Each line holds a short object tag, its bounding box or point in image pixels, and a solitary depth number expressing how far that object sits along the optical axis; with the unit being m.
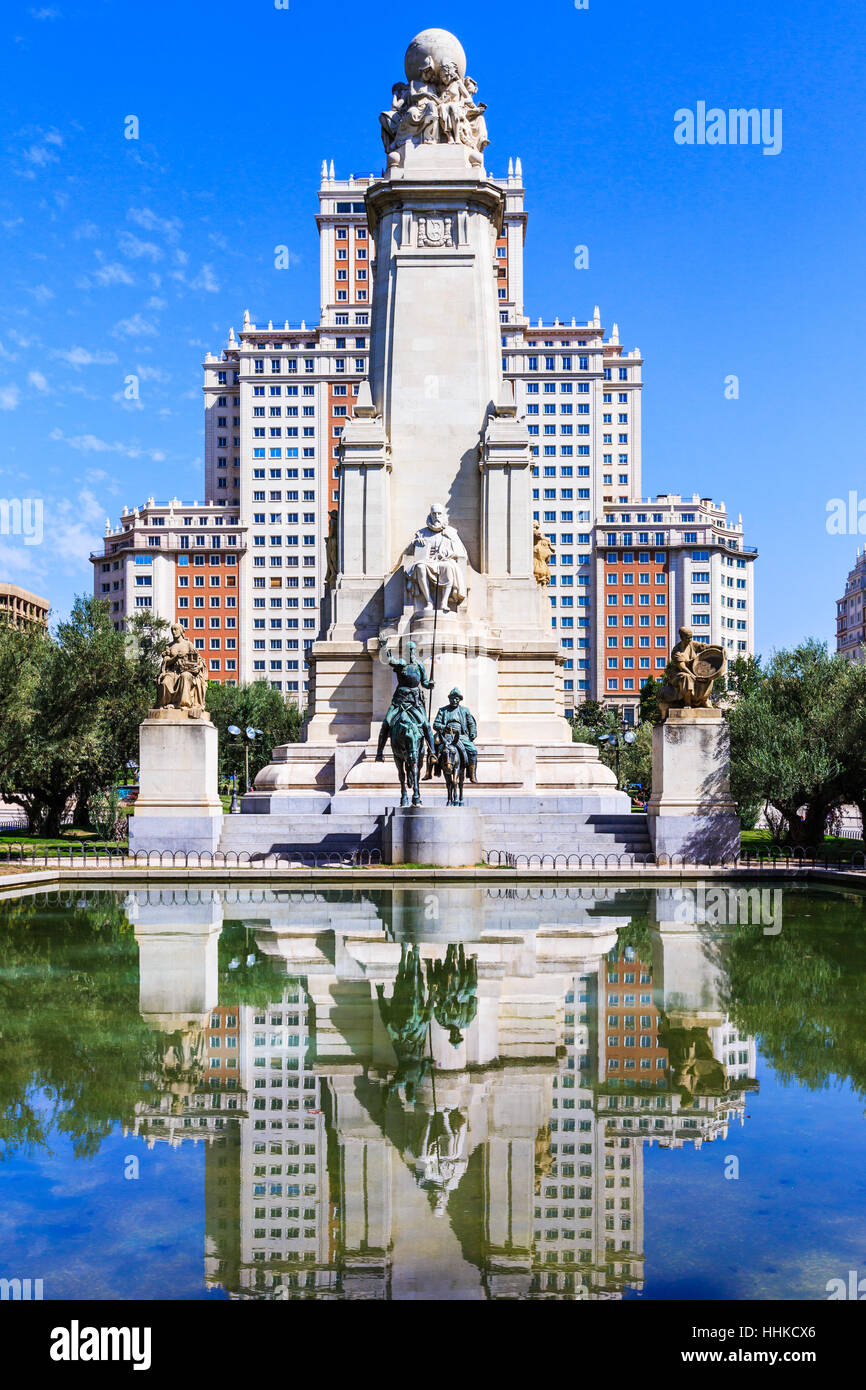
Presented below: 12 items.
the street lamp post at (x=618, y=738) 68.85
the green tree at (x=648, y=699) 85.55
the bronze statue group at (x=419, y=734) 23.56
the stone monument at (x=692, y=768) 26.23
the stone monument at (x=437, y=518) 29.72
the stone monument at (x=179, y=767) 26.84
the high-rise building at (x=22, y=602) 149.50
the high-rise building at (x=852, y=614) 157.00
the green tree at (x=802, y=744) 34.09
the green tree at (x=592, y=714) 100.50
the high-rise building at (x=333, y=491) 125.38
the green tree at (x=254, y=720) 71.00
